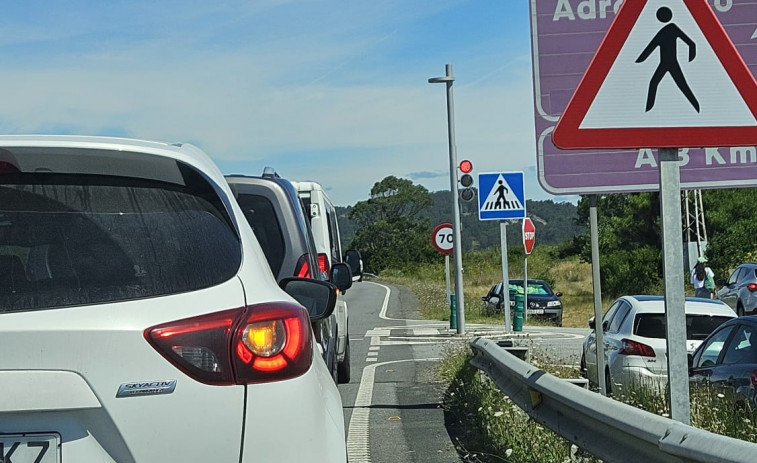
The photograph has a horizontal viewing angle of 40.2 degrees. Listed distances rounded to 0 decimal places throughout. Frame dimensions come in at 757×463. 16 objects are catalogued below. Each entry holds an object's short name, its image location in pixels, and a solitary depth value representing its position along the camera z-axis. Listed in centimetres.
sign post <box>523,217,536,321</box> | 2630
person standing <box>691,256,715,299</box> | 2495
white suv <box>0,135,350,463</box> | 277
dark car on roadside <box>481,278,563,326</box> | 3044
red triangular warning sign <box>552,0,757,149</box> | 447
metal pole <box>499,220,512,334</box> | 1884
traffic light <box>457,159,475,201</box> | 2144
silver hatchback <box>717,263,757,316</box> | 2220
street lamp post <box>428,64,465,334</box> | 2202
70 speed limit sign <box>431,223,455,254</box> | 2544
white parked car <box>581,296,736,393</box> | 1103
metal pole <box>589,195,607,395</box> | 778
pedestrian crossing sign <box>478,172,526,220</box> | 1841
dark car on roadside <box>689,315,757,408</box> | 780
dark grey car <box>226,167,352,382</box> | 813
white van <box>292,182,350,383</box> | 1256
